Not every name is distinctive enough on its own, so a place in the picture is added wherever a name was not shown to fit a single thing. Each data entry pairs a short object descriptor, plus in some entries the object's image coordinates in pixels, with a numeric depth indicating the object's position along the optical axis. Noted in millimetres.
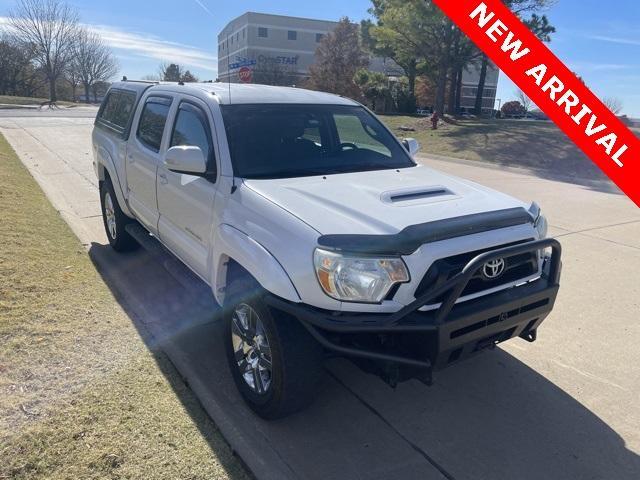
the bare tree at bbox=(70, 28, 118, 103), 56781
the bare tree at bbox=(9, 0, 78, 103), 45469
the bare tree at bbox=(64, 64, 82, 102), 59088
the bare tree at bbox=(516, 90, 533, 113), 67812
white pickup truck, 2465
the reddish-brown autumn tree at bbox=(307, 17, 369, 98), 48125
